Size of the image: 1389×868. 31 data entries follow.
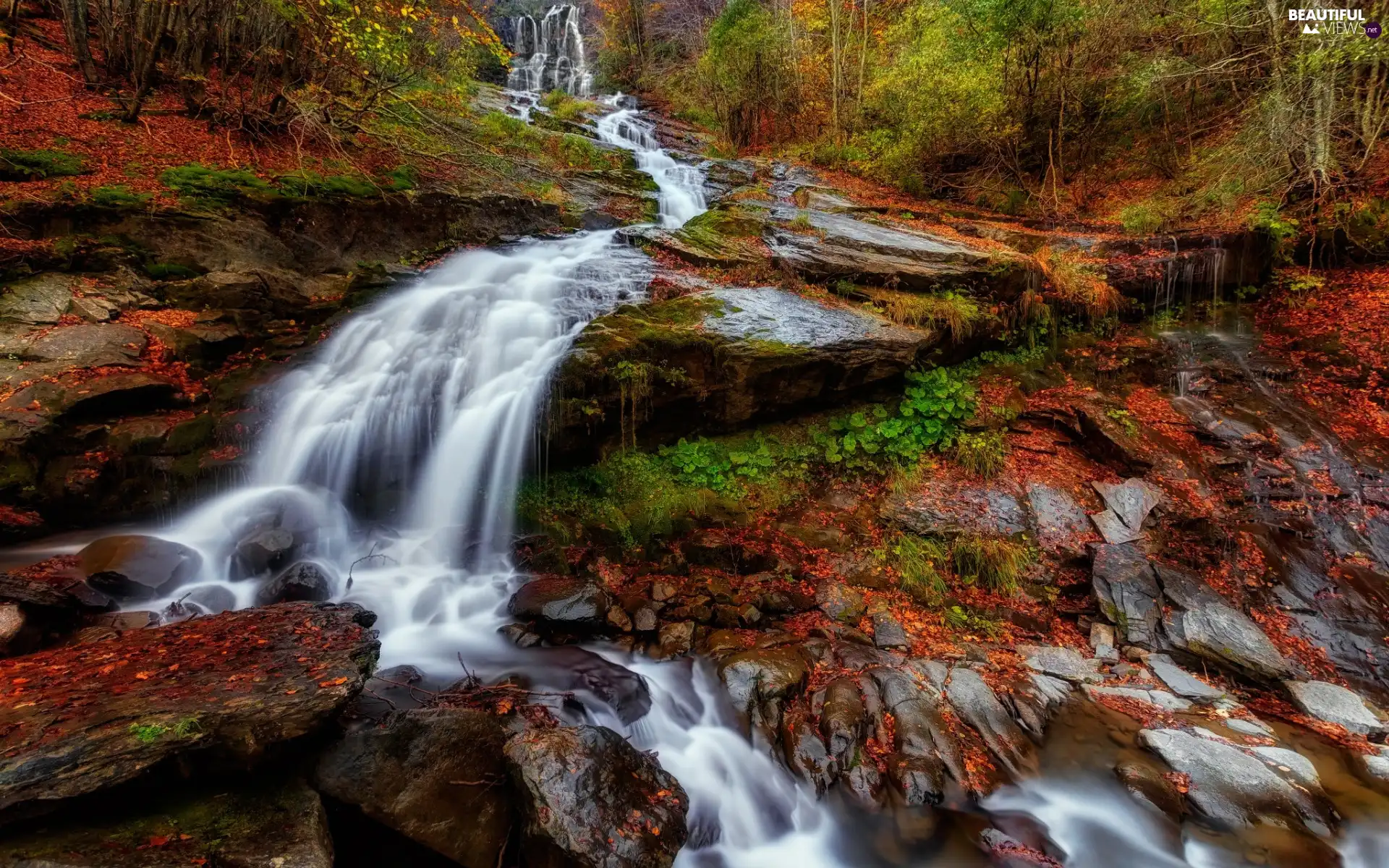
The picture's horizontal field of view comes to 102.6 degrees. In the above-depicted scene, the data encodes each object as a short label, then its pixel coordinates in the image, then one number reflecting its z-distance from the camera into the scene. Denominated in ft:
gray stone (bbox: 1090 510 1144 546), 19.10
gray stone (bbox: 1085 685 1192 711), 14.25
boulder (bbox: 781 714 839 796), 12.76
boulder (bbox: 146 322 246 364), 20.03
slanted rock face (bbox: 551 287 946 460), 20.70
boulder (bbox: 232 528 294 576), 16.81
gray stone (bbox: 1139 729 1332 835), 11.35
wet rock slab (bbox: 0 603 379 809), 7.85
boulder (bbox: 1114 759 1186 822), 11.85
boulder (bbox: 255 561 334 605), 16.16
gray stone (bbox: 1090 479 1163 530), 19.65
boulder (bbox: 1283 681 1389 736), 13.41
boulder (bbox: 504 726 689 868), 9.75
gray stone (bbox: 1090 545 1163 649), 16.66
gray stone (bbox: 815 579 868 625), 17.88
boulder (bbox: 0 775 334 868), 7.34
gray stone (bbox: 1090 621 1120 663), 16.19
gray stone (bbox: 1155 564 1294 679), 15.28
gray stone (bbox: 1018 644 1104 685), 15.44
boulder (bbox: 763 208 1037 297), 26.78
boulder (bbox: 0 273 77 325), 18.75
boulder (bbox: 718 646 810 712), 14.62
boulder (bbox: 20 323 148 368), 17.97
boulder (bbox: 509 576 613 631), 16.74
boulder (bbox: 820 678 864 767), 13.17
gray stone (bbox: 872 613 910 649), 16.69
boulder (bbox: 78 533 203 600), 14.85
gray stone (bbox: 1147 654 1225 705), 14.61
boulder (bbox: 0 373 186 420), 16.69
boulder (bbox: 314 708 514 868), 9.81
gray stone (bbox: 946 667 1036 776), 13.10
